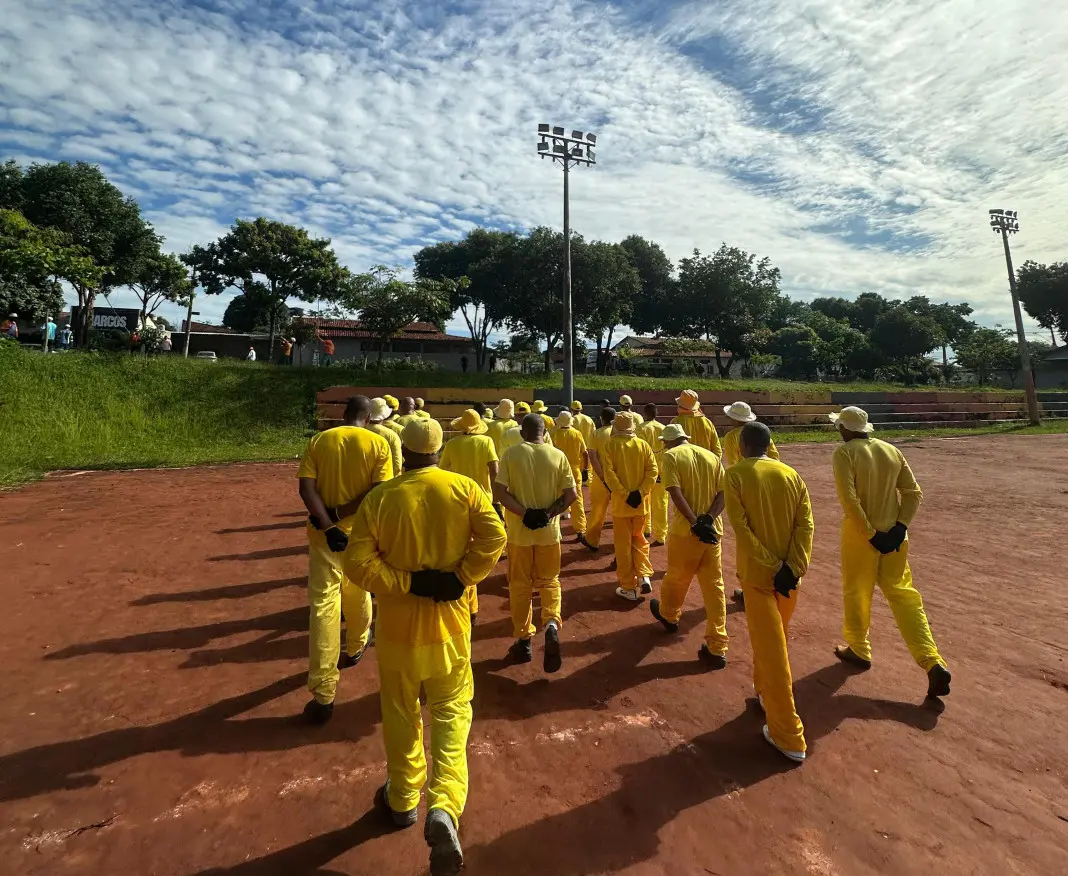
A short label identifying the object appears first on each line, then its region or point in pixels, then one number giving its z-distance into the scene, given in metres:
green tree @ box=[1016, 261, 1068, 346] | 48.81
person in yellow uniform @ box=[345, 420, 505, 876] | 2.79
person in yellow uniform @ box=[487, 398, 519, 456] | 8.05
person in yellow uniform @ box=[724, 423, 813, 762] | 3.44
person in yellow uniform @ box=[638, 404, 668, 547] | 7.82
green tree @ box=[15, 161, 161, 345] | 22.23
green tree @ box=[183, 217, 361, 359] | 26.03
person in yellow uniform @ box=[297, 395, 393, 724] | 3.77
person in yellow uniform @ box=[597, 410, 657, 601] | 5.93
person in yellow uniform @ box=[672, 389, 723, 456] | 7.52
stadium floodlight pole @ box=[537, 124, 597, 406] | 18.27
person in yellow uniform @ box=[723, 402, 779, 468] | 5.60
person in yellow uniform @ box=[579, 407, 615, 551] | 7.59
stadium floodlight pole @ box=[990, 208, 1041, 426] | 28.52
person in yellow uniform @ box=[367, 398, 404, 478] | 5.66
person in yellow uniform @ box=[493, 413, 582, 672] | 4.71
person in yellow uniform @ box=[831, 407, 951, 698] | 4.25
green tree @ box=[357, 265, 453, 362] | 21.55
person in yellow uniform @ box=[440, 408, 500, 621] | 5.69
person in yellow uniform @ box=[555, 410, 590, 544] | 7.93
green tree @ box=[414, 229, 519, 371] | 31.56
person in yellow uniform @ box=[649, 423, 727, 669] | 4.61
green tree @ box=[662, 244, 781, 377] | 36.88
